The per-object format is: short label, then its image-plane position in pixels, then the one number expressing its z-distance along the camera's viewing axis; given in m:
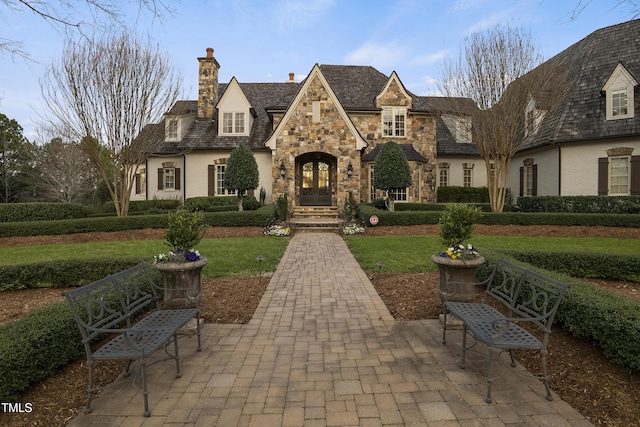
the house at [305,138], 18.52
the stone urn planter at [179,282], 4.67
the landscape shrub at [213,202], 17.75
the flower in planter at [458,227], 4.93
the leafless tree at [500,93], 15.36
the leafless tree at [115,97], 14.26
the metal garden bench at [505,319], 3.15
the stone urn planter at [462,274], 4.59
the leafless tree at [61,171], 29.70
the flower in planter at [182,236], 4.86
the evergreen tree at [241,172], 16.06
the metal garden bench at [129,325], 3.01
